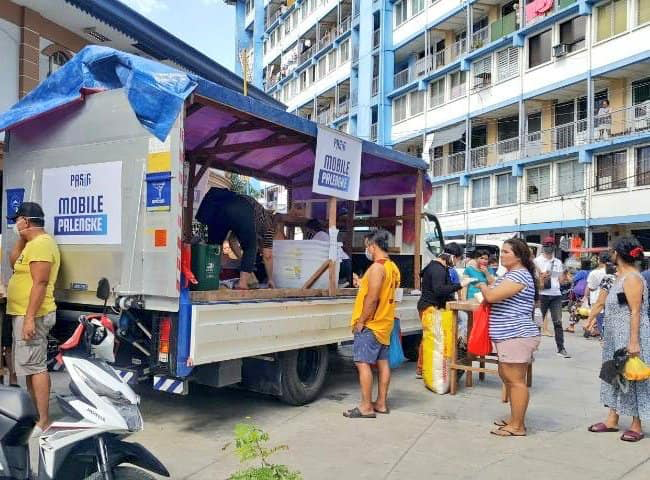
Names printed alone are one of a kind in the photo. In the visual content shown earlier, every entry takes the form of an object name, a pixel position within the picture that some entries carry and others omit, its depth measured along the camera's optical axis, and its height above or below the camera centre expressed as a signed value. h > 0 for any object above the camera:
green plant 2.79 -0.85
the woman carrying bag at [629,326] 4.98 -0.44
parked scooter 2.93 -0.81
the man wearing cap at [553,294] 9.81 -0.37
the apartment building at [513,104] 23.47 +7.49
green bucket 5.16 +0.00
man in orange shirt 5.63 -0.47
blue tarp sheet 4.59 +1.42
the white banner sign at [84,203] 5.10 +0.51
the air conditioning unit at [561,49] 25.25 +8.98
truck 4.73 +0.33
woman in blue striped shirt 5.05 -0.43
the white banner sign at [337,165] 6.27 +1.08
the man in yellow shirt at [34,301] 4.71 -0.30
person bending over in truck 6.55 +0.48
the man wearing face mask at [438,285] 7.18 -0.19
